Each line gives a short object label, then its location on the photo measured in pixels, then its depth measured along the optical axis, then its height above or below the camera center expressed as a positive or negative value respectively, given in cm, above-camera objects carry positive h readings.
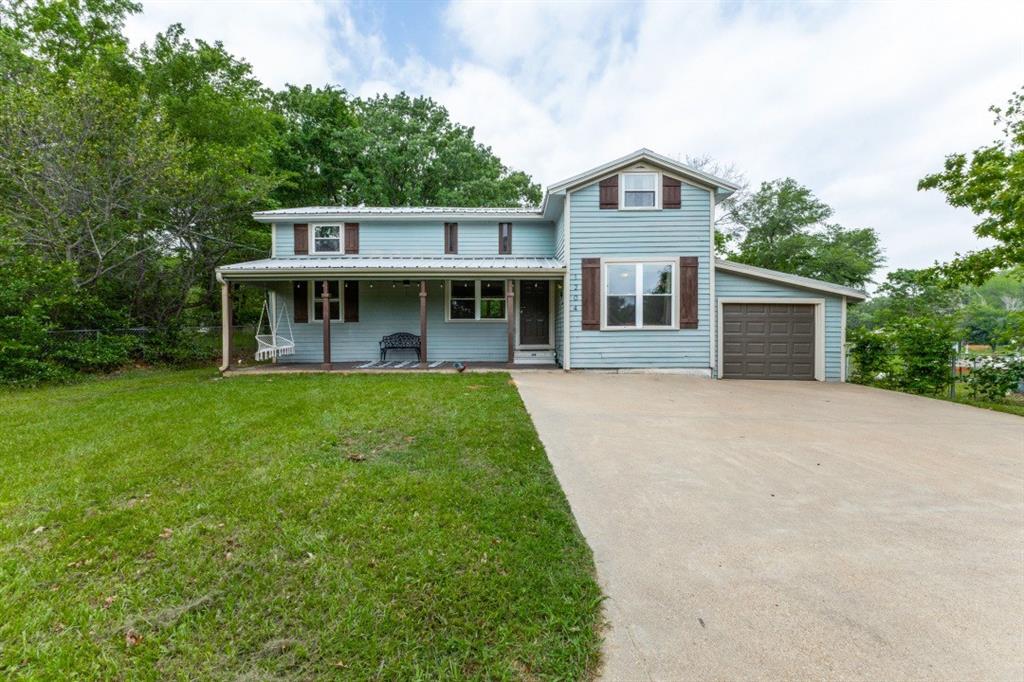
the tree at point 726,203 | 2241 +804
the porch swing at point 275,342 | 999 -12
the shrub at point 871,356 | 906 -40
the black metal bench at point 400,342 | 1124 -11
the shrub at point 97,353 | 909 -35
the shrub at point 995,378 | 755 -73
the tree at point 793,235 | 2362 +627
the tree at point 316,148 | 1847 +867
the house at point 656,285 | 966 +126
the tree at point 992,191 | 952 +352
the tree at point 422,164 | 1864 +825
